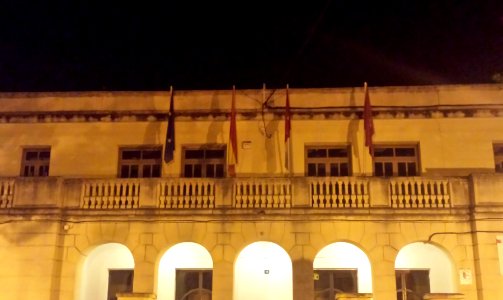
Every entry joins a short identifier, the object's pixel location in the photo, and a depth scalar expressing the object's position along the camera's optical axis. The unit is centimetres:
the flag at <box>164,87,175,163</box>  2416
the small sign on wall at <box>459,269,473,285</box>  2125
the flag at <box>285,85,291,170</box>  2428
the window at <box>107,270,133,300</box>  2372
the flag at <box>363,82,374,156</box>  2362
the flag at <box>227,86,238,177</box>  2403
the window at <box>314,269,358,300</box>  2306
